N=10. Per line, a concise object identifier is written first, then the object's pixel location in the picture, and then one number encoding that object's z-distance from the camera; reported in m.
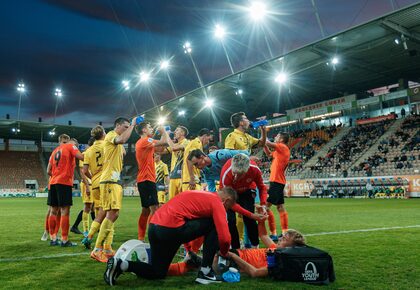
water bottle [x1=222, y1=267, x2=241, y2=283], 4.44
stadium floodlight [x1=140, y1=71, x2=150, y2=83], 41.44
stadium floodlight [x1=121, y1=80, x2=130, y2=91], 45.22
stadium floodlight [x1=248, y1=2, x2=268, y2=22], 26.97
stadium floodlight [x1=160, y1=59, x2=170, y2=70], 38.03
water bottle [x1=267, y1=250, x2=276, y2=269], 4.53
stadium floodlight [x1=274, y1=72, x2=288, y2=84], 33.59
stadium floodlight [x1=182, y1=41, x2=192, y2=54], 35.12
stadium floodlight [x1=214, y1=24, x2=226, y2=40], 30.73
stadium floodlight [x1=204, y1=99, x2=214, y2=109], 42.11
